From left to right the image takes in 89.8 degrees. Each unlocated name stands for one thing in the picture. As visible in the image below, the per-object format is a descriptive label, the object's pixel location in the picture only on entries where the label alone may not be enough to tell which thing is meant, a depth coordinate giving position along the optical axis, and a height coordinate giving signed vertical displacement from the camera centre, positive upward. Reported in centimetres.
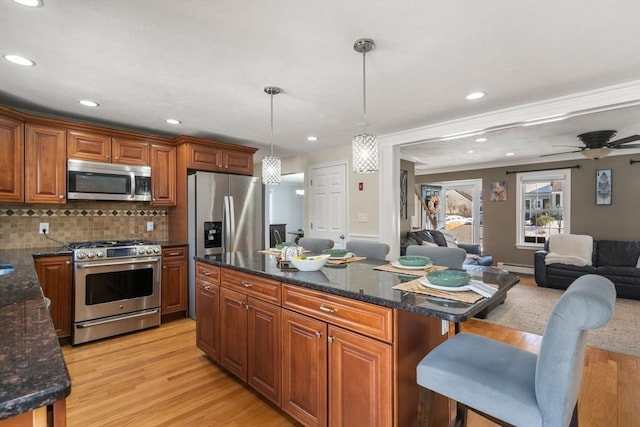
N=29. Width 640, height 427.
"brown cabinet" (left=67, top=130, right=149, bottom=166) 332 +70
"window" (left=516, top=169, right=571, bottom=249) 604 +13
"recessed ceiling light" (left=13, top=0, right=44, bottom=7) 153 +101
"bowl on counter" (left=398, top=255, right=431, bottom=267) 209 -32
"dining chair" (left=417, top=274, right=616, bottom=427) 107 -64
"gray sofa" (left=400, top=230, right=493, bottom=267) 528 -51
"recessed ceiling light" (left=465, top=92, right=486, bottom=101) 274 +102
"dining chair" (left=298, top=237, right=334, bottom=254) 321 -33
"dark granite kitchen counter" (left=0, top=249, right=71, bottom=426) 64 -36
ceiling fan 405 +88
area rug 311 -126
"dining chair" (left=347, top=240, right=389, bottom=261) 278 -33
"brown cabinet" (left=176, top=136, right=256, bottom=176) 390 +73
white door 481 +15
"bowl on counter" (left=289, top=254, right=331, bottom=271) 204 -32
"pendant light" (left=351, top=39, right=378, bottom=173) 221 +41
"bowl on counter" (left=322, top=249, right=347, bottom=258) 253 -33
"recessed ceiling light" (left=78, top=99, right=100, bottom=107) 290 +101
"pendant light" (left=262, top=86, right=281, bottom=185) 279 +38
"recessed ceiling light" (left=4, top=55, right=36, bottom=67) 207 +100
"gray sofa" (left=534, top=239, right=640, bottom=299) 458 -86
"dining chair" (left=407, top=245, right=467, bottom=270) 244 -34
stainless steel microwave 331 +34
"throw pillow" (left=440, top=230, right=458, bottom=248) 611 -54
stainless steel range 310 -78
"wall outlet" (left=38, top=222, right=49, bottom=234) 339 -17
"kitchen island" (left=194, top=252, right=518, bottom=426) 142 -66
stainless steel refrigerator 384 -4
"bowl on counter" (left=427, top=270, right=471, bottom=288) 150 -32
